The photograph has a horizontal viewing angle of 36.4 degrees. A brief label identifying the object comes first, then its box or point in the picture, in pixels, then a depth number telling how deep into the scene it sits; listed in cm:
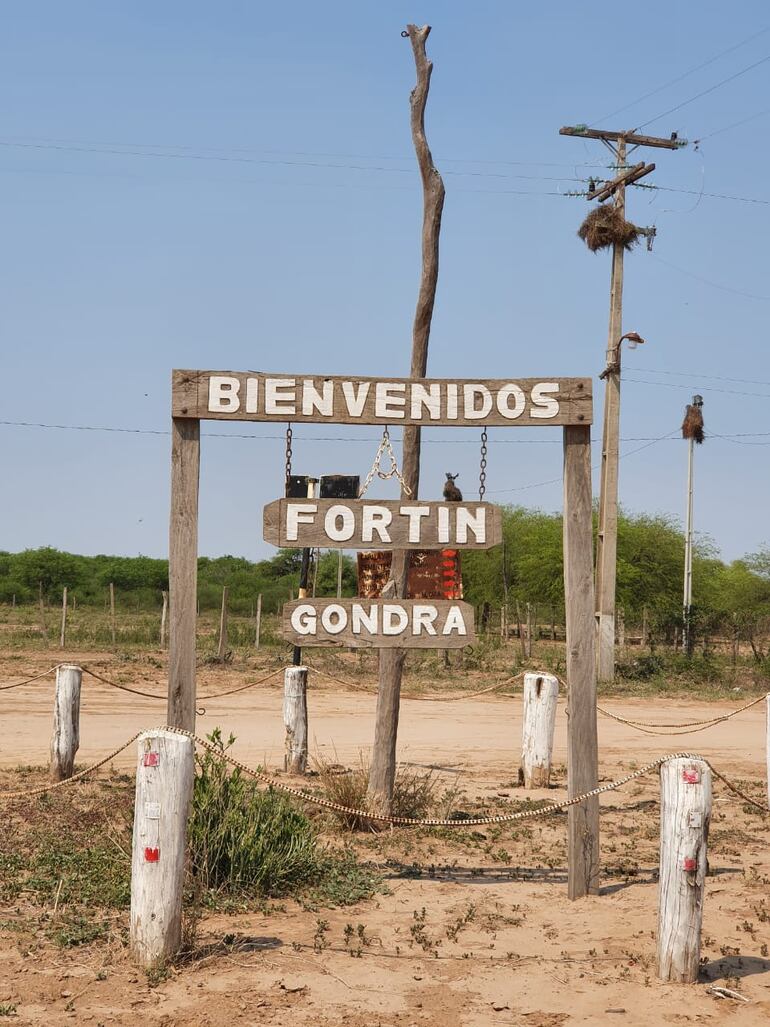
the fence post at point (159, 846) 589
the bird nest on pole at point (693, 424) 3891
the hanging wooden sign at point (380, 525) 755
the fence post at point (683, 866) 594
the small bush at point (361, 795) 919
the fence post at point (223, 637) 2377
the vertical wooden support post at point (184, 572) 730
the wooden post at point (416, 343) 959
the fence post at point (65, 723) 1089
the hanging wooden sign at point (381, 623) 758
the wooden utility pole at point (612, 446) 2305
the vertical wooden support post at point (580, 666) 761
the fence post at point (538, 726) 1135
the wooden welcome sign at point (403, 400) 752
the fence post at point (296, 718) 1139
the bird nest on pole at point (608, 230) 2386
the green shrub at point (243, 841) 723
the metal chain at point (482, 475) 759
